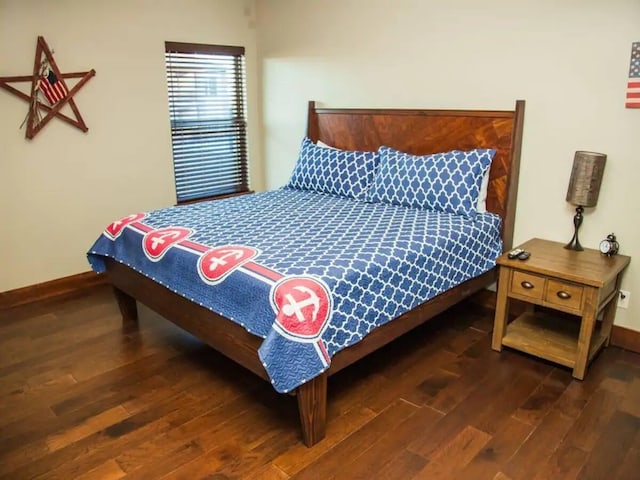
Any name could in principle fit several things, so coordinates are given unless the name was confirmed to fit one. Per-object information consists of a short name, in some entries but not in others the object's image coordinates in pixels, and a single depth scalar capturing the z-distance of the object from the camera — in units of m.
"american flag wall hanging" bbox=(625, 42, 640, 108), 2.48
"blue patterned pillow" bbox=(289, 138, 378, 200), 3.45
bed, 1.92
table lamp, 2.60
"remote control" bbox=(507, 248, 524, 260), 2.64
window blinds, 4.07
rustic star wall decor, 3.22
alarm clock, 2.67
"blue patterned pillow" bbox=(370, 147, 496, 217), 2.95
